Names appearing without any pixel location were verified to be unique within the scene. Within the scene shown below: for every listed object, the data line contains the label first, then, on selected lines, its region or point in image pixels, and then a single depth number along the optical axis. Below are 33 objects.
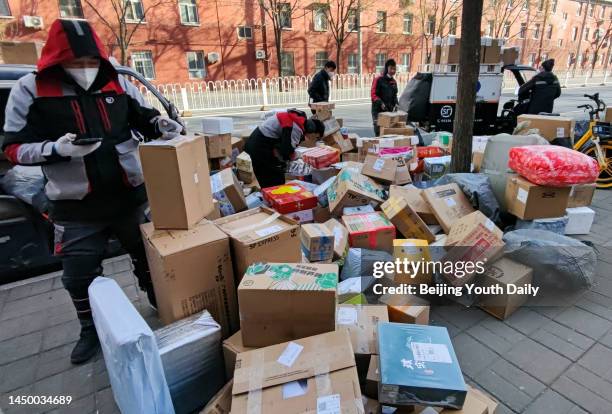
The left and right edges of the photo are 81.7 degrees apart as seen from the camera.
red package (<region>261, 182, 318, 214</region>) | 3.17
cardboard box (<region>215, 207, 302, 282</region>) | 1.90
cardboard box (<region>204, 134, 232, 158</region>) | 4.45
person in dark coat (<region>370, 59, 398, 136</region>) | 6.46
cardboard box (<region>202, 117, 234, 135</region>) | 4.48
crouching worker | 3.75
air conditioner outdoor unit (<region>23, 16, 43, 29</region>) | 13.81
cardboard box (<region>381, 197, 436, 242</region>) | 2.93
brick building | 15.25
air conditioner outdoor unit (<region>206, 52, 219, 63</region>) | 18.03
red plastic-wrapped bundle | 2.74
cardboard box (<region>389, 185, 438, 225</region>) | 3.15
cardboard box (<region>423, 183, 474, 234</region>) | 3.04
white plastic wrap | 1.36
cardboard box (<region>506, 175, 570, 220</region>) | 2.89
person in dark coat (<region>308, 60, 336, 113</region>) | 6.51
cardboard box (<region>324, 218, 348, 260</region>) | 2.71
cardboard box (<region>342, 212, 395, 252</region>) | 2.86
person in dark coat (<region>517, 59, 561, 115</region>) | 6.18
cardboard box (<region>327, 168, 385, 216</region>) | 3.27
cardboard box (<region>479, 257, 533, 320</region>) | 2.41
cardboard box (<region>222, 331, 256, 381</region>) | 1.69
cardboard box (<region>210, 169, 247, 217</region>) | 3.36
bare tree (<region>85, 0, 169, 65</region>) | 15.08
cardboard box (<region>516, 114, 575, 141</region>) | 4.31
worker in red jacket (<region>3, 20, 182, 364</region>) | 1.73
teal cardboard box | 1.40
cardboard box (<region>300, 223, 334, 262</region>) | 2.53
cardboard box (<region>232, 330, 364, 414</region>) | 1.23
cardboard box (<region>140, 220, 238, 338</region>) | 1.80
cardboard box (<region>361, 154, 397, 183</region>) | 3.61
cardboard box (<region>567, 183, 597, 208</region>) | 3.32
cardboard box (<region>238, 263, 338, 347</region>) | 1.54
